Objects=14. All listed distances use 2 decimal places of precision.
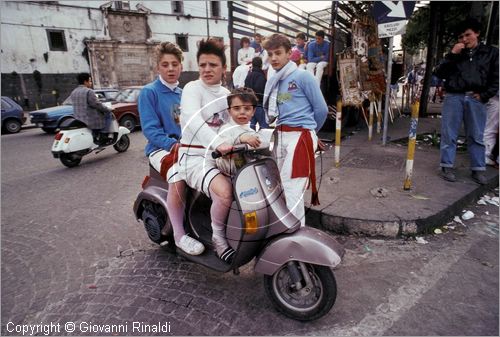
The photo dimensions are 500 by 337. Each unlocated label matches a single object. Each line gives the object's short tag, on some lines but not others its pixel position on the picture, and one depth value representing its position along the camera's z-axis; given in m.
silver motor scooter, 2.19
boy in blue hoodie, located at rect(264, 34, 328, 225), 2.84
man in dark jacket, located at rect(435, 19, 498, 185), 4.34
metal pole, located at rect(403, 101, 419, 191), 4.12
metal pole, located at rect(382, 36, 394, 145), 5.71
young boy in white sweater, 2.05
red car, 11.13
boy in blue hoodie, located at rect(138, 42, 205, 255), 2.82
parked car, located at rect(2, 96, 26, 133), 12.64
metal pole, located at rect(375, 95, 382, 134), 7.70
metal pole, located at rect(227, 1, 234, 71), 7.94
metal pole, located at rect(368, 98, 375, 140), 7.00
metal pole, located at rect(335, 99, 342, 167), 5.12
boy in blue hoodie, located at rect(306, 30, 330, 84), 8.05
